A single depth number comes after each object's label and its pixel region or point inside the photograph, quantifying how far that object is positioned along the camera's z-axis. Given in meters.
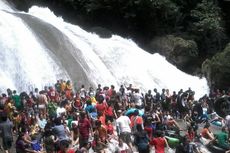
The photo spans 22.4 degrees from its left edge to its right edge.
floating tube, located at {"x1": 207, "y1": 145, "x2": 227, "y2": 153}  20.35
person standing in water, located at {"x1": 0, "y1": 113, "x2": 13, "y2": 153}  16.92
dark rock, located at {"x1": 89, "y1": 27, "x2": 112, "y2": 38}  43.91
